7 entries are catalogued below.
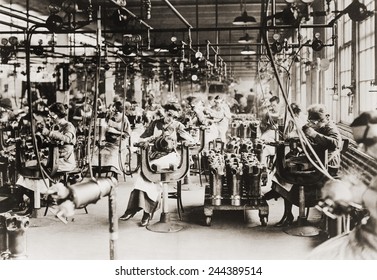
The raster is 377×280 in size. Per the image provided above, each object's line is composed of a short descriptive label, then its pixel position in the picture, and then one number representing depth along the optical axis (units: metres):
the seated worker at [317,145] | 4.37
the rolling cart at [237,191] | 4.89
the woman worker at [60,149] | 5.25
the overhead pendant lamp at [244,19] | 5.12
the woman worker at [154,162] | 5.08
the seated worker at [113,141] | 6.34
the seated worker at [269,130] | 7.82
